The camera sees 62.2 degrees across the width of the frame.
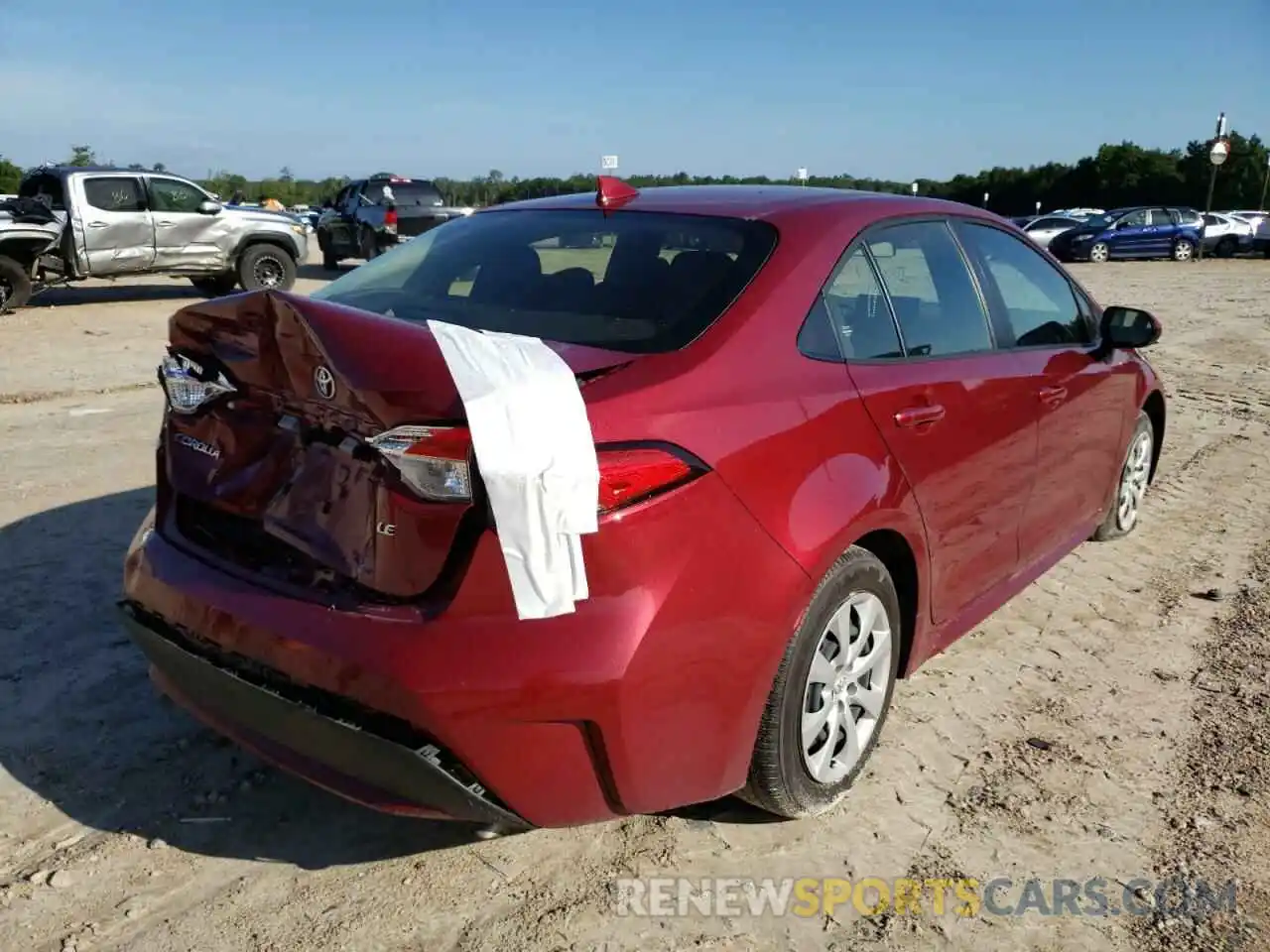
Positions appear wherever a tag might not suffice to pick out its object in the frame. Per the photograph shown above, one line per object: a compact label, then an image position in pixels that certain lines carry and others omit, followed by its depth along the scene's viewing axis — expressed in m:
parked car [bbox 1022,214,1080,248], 31.86
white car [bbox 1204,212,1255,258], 31.02
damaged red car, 2.17
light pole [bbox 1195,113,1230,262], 33.50
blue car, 28.81
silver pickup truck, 13.16
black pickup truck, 19.20
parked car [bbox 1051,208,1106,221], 34.78
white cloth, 2.06
